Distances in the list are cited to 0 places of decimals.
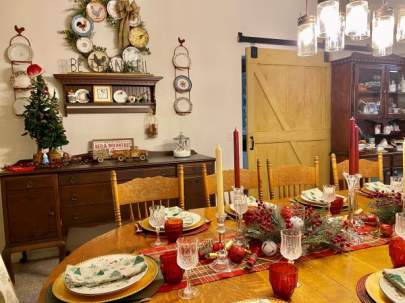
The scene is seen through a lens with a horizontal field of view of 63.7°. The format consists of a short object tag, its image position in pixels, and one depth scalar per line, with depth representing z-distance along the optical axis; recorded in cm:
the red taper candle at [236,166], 116
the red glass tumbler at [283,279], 88
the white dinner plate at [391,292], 82
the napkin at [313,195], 174
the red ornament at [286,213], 118
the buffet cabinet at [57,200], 258
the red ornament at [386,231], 128
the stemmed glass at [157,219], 131
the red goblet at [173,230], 131
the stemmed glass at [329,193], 144
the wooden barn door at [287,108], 381
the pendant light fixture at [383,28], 164
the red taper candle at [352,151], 125
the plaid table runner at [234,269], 100
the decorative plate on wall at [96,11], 307
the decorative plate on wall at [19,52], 291
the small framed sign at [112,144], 319
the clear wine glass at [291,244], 97
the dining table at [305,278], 91
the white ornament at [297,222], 112
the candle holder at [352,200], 126
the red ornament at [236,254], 109
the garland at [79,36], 305
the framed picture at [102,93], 310
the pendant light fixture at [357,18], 158
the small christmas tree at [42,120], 271
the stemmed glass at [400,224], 106
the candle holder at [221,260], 107
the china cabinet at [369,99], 388
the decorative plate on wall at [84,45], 306
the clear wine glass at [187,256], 94
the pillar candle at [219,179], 113
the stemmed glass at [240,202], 125
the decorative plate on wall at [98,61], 310
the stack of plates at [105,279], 90
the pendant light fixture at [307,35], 172
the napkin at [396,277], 85
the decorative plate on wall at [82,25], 303
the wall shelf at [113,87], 300
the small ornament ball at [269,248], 112
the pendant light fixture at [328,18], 164
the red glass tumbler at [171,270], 98
